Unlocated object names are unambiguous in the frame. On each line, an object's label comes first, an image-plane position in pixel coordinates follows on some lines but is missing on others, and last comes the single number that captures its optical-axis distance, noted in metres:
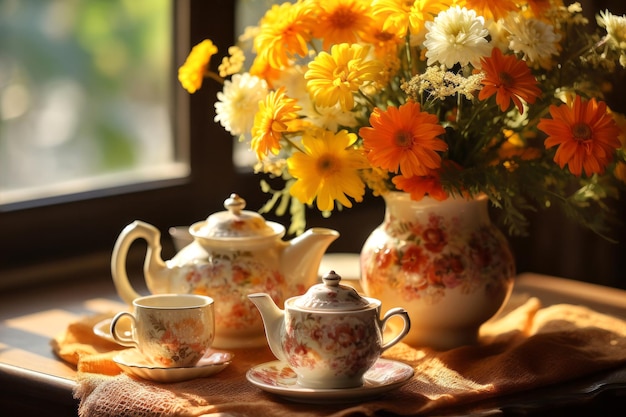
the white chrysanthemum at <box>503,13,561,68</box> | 1.73
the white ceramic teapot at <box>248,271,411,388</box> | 1.63
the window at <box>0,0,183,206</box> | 2.28
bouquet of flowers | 1.68
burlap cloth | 1.63
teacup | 1.70
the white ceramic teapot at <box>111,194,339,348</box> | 1.80
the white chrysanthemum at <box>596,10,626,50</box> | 1.74
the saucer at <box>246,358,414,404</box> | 1.63
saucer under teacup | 1.70
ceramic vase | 1.80
